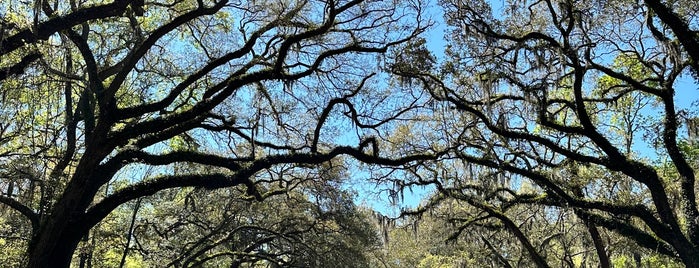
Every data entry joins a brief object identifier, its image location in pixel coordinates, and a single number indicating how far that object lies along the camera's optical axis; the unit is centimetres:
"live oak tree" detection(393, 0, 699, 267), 980
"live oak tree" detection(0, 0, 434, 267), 841
